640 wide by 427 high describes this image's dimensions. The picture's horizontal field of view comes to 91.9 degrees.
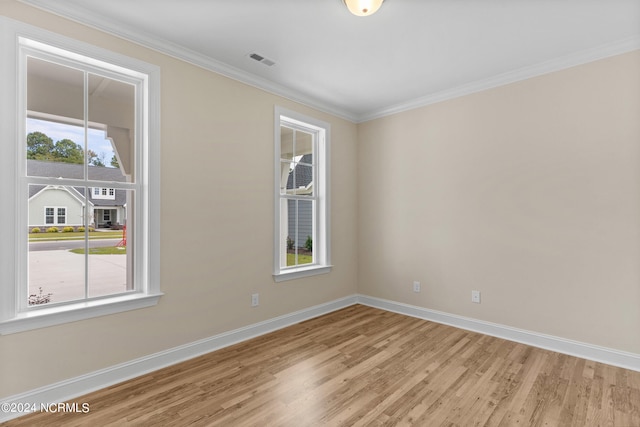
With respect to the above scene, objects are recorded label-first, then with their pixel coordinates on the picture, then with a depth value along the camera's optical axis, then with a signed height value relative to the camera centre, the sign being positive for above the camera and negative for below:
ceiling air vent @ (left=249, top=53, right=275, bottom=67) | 2.86 +1.49
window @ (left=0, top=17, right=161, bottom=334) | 1.99 +0.35
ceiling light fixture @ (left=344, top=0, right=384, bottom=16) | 2.08 +1.43
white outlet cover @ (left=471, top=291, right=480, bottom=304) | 3.44 -0.91
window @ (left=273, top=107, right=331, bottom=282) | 3.62 +0.25
